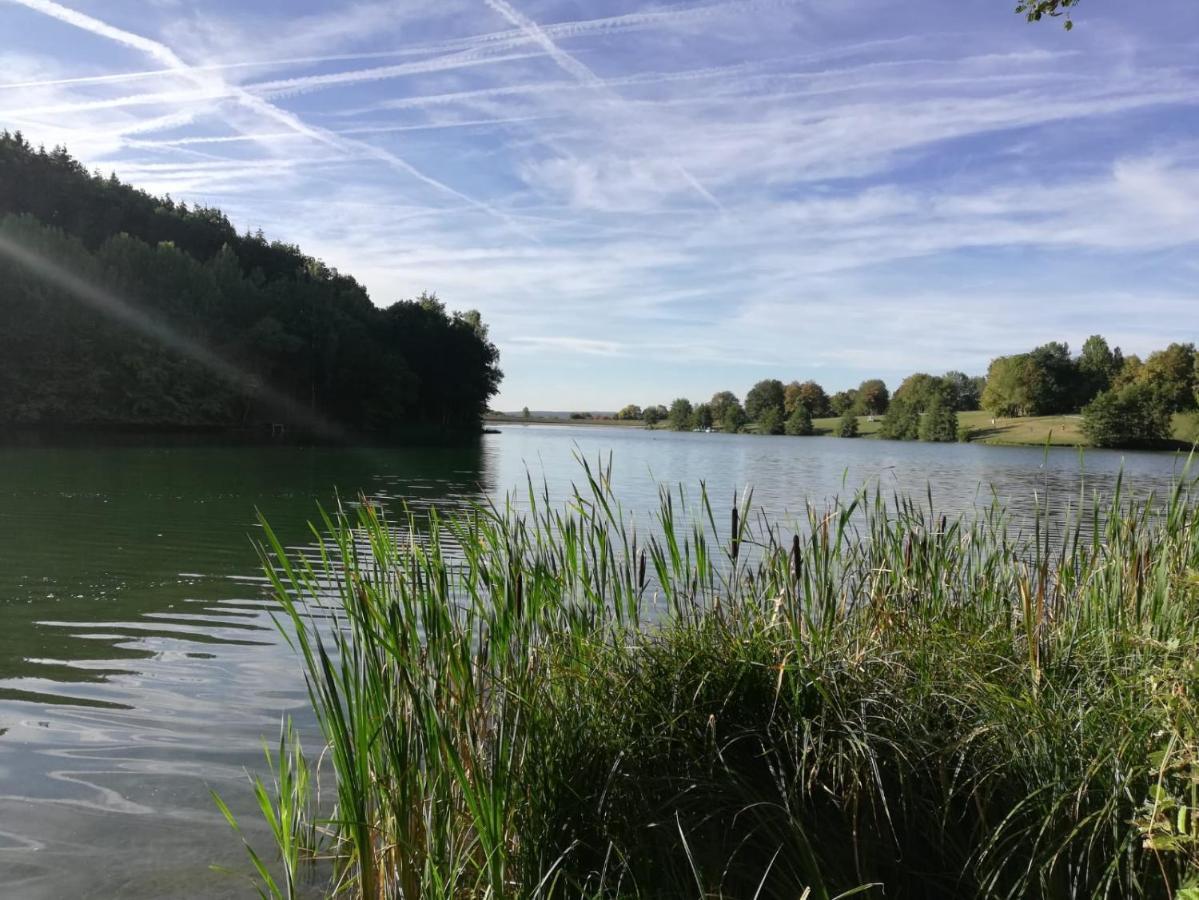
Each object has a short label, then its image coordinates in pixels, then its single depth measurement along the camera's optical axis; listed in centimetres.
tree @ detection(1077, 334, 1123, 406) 11950
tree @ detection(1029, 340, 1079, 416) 11800
